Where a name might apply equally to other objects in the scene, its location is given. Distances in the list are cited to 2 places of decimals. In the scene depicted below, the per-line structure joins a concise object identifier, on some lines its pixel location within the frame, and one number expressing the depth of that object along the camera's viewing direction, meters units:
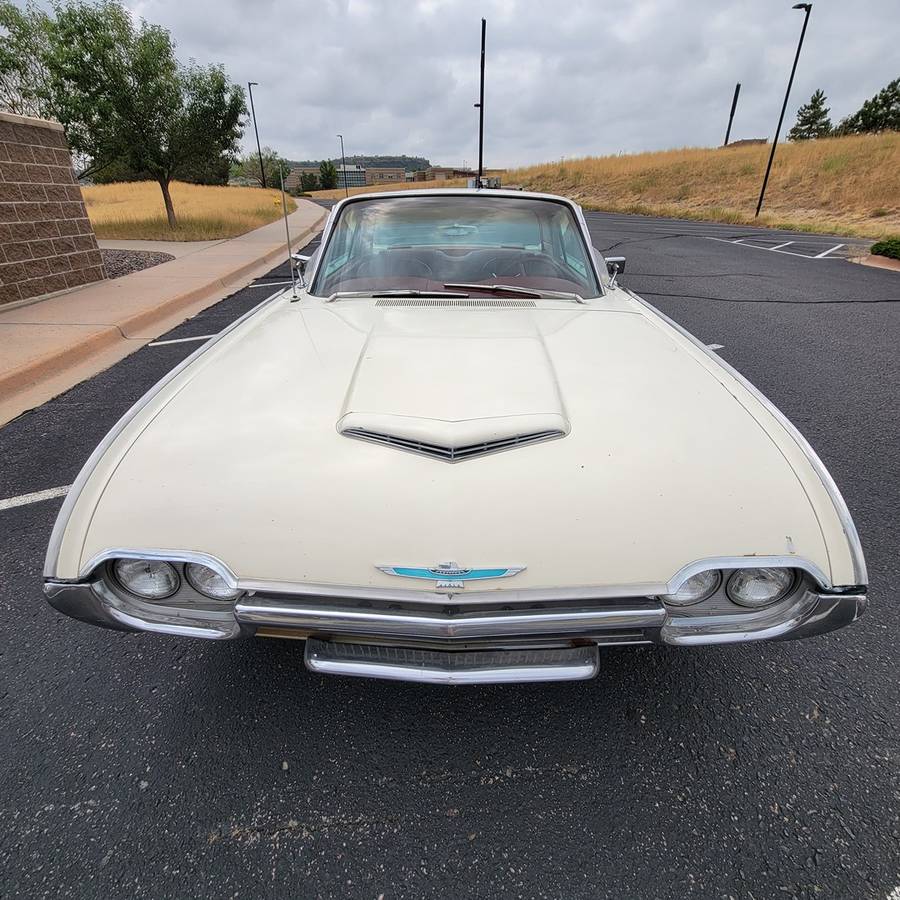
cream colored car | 1.20
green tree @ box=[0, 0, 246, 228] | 10.26
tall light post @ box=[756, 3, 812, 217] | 18.75
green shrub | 9.87
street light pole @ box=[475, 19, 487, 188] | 22.03
